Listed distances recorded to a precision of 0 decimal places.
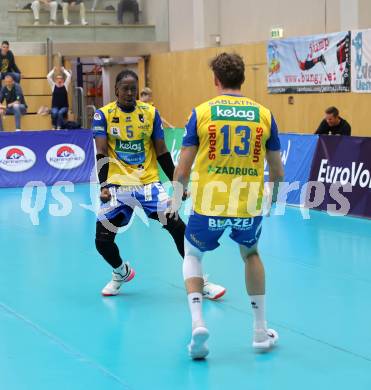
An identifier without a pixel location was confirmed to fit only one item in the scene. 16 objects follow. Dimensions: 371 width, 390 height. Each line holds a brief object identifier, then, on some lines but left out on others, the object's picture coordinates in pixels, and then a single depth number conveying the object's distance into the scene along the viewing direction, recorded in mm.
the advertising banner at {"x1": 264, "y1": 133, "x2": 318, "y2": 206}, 14695
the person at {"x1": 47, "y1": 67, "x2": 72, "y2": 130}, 24016
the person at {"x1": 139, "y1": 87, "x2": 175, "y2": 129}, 17997
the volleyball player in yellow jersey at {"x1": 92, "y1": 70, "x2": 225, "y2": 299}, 7828
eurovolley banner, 13109
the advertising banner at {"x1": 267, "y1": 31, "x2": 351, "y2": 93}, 18750
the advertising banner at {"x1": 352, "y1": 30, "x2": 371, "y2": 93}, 17828
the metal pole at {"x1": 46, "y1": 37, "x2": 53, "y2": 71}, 26375
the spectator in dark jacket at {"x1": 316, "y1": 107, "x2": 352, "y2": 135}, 16016
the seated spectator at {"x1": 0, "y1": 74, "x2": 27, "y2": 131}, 23344
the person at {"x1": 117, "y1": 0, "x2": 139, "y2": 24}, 28109
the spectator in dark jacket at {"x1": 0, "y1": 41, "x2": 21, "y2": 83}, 23922
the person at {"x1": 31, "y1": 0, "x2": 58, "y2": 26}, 26969
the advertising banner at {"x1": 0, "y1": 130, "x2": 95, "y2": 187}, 18375
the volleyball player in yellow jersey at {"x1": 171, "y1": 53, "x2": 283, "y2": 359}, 5953
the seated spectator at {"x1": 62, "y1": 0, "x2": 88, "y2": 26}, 27109
